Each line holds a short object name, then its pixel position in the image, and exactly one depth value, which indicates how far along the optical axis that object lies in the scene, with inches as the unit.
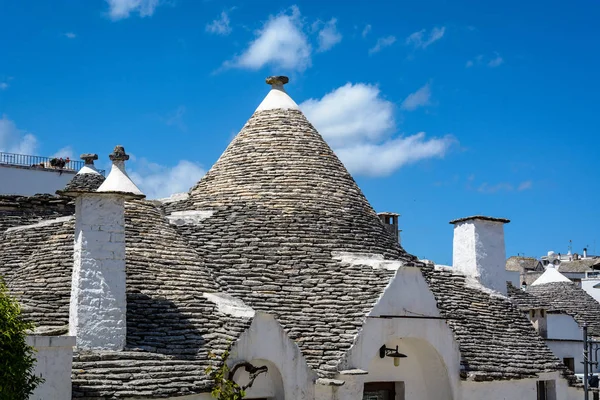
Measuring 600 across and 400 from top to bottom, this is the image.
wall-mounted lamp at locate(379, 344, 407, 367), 645.9
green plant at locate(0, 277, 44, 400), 372.2
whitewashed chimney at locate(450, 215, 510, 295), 813.9
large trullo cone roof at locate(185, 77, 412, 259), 703.7
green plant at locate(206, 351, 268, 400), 522.3
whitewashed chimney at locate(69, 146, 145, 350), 513.0
